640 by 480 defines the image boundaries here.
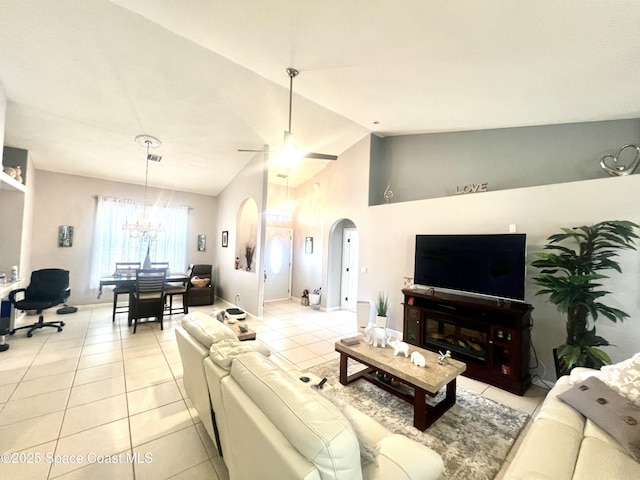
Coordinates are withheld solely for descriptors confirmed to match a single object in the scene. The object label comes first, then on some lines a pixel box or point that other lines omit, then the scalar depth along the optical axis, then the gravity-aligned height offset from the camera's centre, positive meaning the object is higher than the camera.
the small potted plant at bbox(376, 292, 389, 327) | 4.33 -1.10
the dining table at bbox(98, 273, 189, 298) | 4.54 -0.76
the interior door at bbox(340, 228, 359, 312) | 6.23 -0.45
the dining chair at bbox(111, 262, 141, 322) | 4.72 -0.70
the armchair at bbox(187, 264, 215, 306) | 5.95 -1.06
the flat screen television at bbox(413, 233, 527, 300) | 2.90 -0.15
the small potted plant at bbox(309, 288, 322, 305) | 6.14 -1.26
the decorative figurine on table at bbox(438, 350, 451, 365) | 2.37 -1.02
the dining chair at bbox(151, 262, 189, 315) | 4.96 -1.00
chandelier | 4.39 +0.32
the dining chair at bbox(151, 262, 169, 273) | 6.12 -0.58
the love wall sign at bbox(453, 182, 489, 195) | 3.81 +0.99
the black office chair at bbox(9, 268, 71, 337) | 3.86 -0.93
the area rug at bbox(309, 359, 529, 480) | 1.81 -1.51
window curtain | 5.66 +0.03
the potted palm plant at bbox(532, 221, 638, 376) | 2.25 -0.29
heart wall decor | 2.64 +1.09
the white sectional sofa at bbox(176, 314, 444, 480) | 0.87 -0.74
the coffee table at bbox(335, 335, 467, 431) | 2.10 -1.09
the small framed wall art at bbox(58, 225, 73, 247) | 5.31 +0.05
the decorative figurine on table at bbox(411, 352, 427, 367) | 2.29 -1.01
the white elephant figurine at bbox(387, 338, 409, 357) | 2.50 -0.98
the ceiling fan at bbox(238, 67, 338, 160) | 2.96 +1.19
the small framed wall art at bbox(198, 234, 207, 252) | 6.99 -0.02
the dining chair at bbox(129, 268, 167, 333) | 4.30 -0.98
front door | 6.98 -0.52
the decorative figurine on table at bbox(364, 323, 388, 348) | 2.75 -0.96
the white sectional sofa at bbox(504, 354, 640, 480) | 1.19 -1.02
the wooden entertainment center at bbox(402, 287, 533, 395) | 2.74 -0.99
